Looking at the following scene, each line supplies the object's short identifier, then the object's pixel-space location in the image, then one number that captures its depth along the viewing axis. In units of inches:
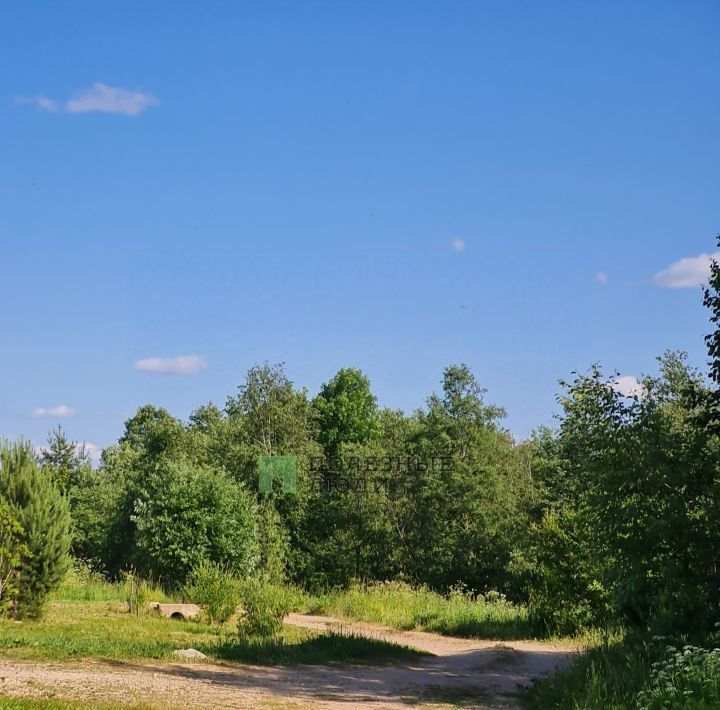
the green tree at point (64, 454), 2238.7
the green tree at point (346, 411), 1932.8
